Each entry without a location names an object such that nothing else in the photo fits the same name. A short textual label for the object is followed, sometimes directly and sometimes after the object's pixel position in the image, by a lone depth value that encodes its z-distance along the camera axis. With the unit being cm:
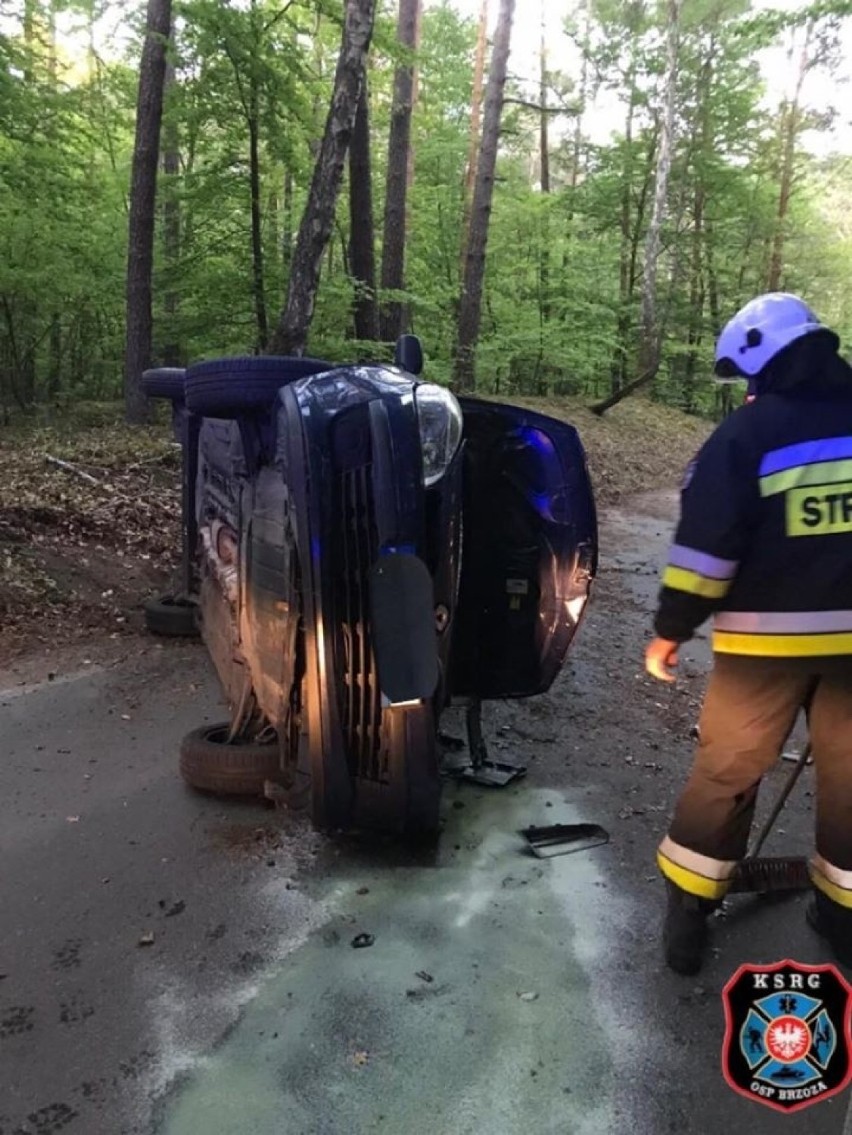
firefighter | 222
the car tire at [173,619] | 543
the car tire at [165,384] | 544
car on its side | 262
